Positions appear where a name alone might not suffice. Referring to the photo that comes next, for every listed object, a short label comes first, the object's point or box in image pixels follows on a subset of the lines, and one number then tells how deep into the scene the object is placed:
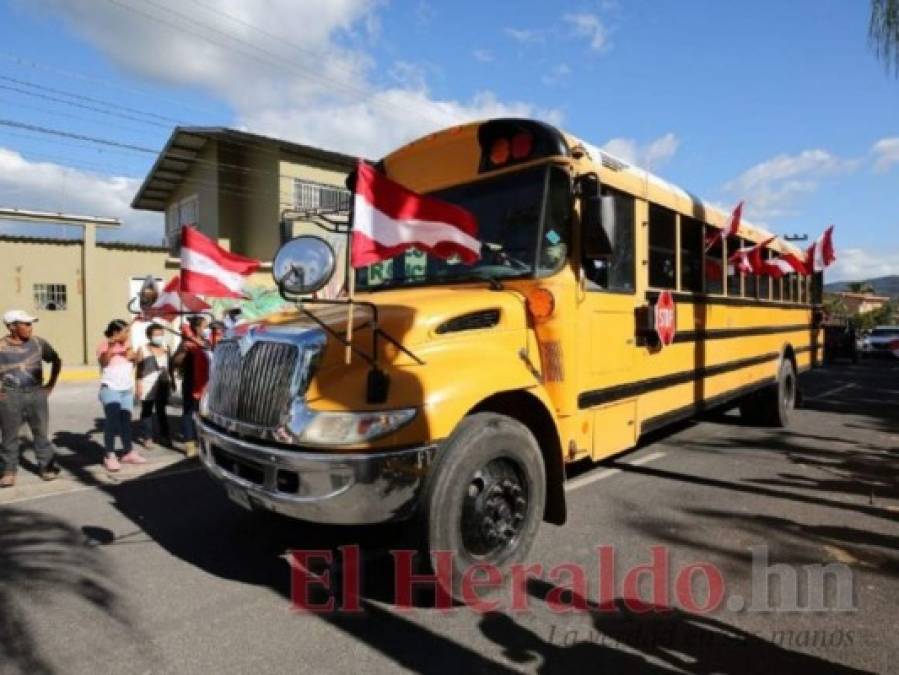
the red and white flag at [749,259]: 7.10
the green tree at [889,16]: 7.66
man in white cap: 5.85
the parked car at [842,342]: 24.97
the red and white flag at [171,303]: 5.79
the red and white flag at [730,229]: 6.42
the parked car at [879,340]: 25.91
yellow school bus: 3.07
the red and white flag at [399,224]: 3.21
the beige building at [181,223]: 18.84
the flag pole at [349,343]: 2.95
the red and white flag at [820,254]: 10.09
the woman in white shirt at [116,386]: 6.53
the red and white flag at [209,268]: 4.73
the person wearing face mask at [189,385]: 7.49
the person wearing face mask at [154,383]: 7.86
